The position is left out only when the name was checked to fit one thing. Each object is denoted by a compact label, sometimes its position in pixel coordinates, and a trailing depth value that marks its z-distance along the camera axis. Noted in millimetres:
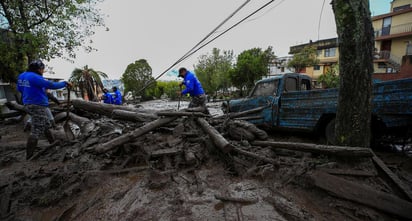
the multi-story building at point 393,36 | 18925
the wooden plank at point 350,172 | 2385
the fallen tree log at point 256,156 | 2950
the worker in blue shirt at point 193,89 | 5312
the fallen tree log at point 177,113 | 4102
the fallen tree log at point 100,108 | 5265
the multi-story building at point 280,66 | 32188
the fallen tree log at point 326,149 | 2432
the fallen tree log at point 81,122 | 5004
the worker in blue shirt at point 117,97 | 9462
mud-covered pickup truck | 3293
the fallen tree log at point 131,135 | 3186
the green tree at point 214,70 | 33406
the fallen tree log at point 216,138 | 2967
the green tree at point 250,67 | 21766
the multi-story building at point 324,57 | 25781
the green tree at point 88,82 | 14070
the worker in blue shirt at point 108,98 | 9836
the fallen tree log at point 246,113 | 5365
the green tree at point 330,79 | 13931
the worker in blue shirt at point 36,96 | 3594
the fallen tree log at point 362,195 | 1870
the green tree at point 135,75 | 34719
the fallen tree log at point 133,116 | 4562
